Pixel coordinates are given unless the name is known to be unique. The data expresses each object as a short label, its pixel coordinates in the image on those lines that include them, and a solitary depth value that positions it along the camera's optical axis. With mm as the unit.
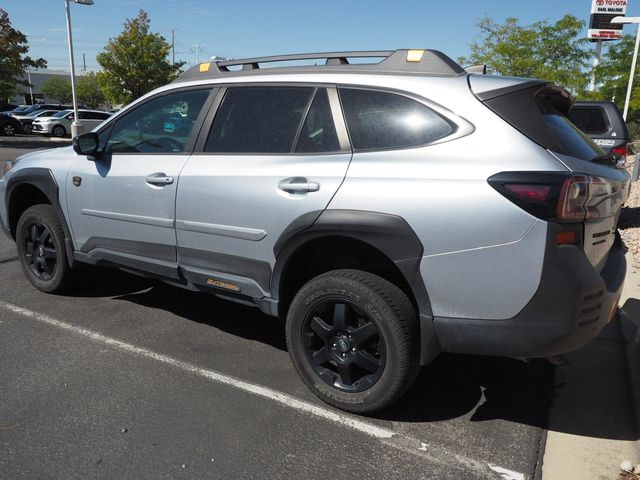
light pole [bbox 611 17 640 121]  16328
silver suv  2445
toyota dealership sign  29627
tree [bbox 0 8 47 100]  21000
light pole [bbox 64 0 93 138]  21984
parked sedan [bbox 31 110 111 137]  28750
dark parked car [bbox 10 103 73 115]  32562
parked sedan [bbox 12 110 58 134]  30656
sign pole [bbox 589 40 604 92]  22177
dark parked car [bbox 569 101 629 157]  7680
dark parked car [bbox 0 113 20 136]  29705
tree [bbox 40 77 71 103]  86250
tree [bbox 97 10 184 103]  35125
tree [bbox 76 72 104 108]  77562
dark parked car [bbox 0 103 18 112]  39719
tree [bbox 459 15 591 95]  21250
